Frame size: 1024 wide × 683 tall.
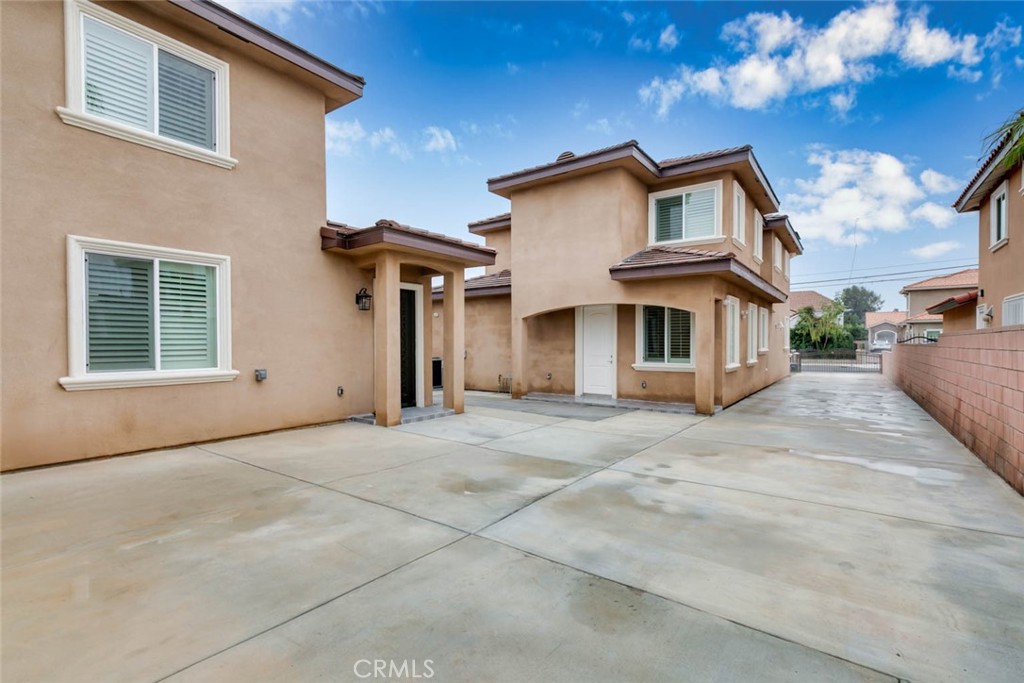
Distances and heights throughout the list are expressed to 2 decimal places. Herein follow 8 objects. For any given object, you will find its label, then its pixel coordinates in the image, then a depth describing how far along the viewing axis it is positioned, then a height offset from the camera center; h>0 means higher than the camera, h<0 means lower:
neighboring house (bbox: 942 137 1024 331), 10.19 +2.42
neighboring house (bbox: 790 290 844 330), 51.61 +4.62
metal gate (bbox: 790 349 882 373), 26.75 -1.81
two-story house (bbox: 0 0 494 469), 5.39 +1.41
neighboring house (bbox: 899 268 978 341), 24.42 +2.53
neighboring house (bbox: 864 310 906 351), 54.16 +0.95
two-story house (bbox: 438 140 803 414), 10.34 +1.46
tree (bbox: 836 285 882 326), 73.31 +6.00
